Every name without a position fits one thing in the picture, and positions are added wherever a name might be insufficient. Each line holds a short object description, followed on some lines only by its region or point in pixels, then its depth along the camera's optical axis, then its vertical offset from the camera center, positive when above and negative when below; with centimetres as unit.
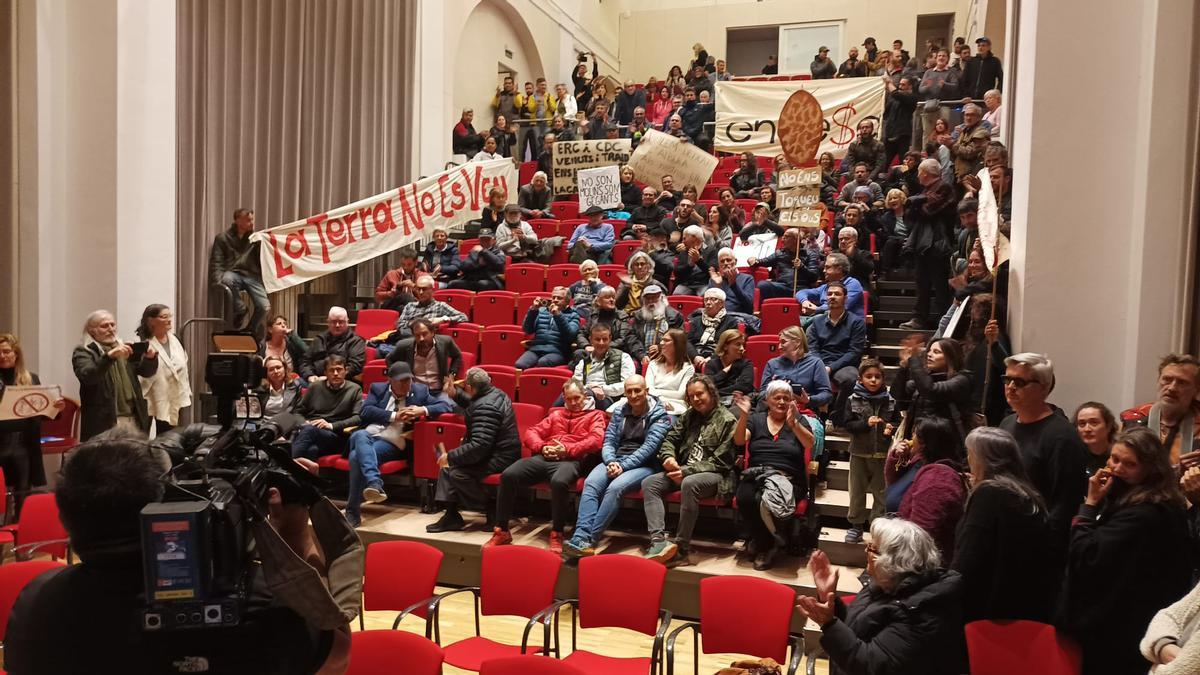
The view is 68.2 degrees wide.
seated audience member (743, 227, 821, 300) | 856 +17
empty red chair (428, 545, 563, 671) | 406 -140
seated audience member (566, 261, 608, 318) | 801 -8
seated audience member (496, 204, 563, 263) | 1034 +44
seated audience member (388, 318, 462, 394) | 726 -65
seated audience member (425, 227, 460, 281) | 1018 +22
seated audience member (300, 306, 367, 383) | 802 -68
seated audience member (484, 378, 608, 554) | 589 -122
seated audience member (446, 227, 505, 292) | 992 +11
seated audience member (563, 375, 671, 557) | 568 -118
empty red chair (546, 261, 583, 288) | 952 +5
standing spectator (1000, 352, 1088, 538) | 374 -64
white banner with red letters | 928 +59
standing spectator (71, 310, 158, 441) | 642 -79
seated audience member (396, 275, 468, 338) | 840 -33
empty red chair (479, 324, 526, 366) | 825 -62
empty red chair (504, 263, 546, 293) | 966 +1
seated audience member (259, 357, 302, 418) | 731 -99
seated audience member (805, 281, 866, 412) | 699 -39
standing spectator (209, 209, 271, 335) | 877 +4
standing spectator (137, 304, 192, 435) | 695 -83
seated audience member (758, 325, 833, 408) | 633 -60
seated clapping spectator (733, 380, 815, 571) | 533 -113
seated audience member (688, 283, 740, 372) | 736 -34
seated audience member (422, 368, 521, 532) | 621 -126
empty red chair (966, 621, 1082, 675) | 302 -122
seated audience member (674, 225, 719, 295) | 875 +19
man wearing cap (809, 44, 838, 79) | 1531 +380
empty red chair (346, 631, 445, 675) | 299 -129
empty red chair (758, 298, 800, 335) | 798 -26
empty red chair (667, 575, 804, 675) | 367 -140
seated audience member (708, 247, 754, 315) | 820 -1
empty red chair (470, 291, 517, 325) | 912 -31
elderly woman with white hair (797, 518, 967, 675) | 279 -105
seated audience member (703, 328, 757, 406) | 648 -62
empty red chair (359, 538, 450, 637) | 414 -141
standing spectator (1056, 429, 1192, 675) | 299 -91
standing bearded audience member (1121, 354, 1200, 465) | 373 -46
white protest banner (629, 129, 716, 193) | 1173 +162
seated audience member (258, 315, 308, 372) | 811 -67
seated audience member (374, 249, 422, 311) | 975 -12
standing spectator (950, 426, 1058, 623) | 306 -88
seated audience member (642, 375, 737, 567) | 550 -117
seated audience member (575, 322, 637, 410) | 691 -66
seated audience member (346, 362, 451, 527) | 643 -114
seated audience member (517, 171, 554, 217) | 1160 +109
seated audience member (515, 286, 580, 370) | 786 -47
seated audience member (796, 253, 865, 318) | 742 +1
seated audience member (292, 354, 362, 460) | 684 -109
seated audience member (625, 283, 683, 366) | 740 -33
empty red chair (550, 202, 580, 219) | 1179 +94
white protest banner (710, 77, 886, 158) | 1210 +249
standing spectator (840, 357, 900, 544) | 552 -98
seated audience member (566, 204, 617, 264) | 1010 +46
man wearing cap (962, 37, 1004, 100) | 1114 +277
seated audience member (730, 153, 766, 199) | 1127 +136
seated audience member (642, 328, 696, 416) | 655 -69
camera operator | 158 -62
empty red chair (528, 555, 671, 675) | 396 -141
